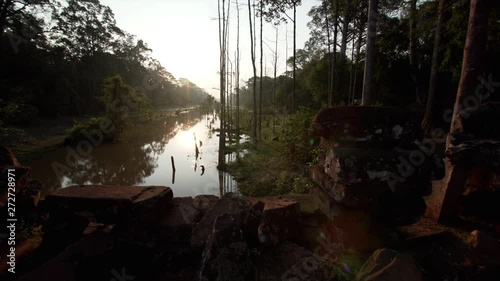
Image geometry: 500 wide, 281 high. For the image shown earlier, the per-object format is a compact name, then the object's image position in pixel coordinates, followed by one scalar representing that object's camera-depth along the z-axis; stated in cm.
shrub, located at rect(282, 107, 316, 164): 1111
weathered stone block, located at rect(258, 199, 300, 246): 255
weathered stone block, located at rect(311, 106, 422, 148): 267
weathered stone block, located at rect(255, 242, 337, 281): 226
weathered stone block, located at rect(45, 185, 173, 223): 329
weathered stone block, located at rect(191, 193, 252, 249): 306
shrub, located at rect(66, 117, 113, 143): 1816
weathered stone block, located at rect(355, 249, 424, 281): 206
